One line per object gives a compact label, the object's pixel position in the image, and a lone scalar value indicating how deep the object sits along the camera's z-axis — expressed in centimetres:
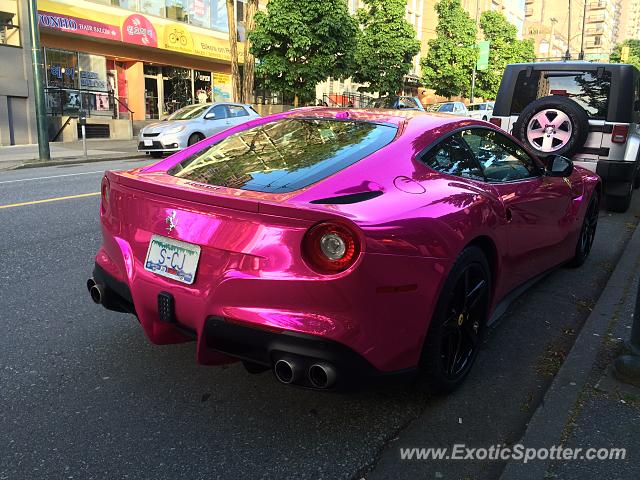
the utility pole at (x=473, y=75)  3848
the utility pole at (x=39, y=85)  1398
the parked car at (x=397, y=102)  2891
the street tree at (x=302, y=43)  2109
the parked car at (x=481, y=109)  2923
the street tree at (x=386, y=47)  3172
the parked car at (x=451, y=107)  2938
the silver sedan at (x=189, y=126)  1510
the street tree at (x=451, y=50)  4009
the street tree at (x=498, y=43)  4553
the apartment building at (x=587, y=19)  11188
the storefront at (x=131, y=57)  2075
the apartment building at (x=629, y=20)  14912
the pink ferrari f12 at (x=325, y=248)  235
